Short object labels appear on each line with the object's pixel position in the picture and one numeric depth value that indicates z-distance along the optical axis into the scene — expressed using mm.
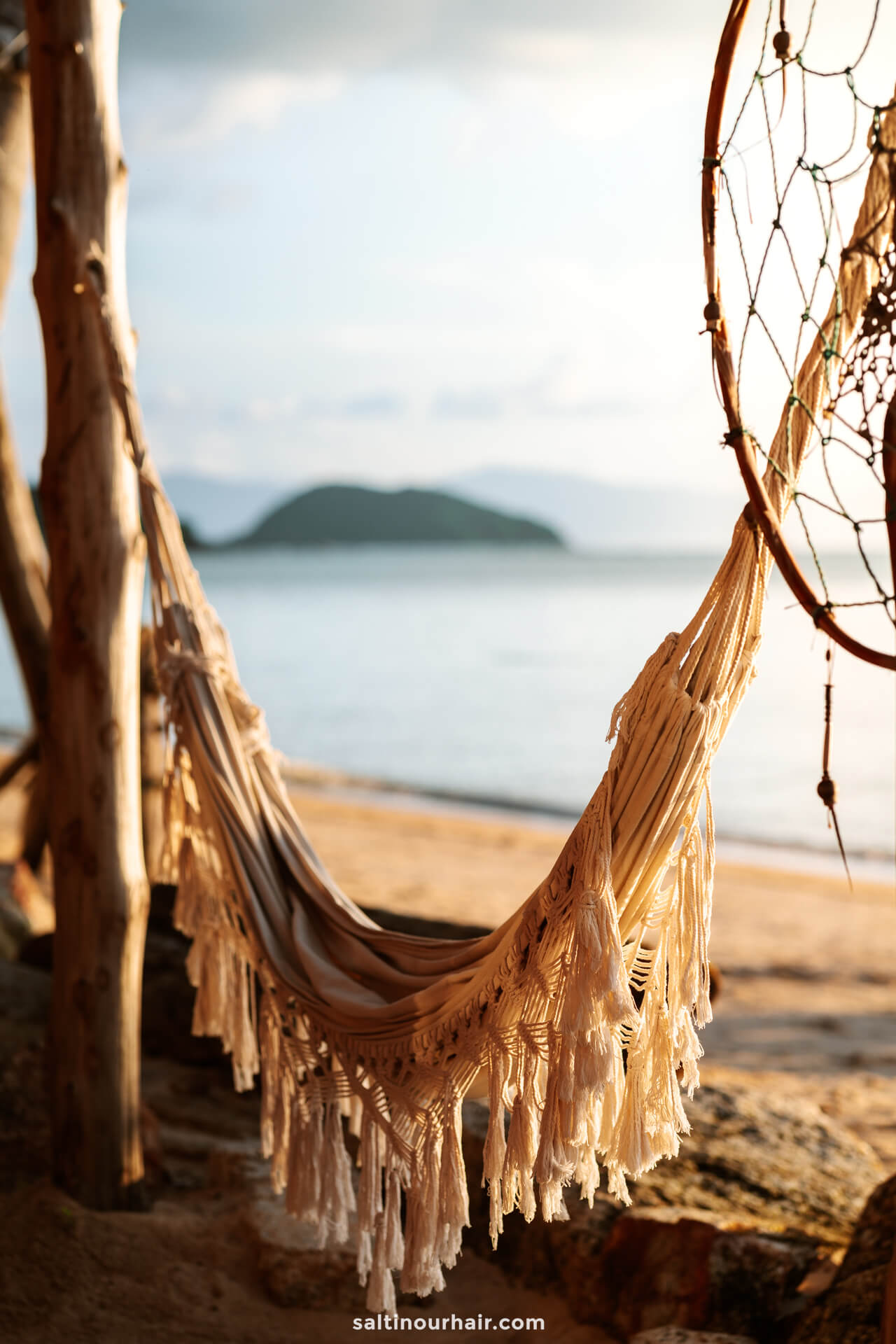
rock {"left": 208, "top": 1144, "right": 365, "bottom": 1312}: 1481
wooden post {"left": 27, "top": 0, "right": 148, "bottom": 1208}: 1560
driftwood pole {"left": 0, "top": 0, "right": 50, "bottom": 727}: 2729
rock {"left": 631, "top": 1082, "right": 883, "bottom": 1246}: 1513
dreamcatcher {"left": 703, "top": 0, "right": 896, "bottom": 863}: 943
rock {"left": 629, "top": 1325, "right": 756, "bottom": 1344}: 1287
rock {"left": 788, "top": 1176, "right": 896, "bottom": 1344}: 1209
